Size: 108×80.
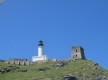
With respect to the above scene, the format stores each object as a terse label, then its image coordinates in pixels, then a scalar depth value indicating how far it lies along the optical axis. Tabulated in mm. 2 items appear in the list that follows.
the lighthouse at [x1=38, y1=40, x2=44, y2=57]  124462
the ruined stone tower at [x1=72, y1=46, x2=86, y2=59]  117688
